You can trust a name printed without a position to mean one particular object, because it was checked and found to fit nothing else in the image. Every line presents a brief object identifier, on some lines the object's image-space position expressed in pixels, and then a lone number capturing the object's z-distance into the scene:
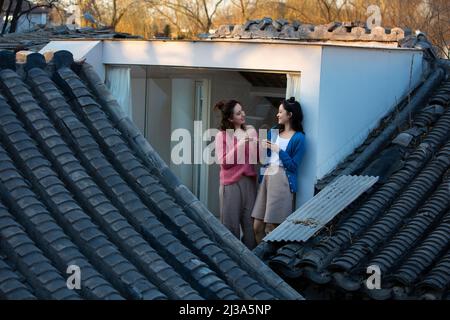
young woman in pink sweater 8.07
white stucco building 8.42
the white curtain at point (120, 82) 9.60
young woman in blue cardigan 8.11
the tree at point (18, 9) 19.91
